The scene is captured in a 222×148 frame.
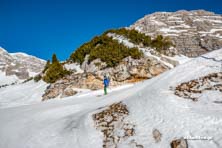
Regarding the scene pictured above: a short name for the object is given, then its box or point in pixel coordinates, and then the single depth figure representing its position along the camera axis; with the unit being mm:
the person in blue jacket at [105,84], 23106
